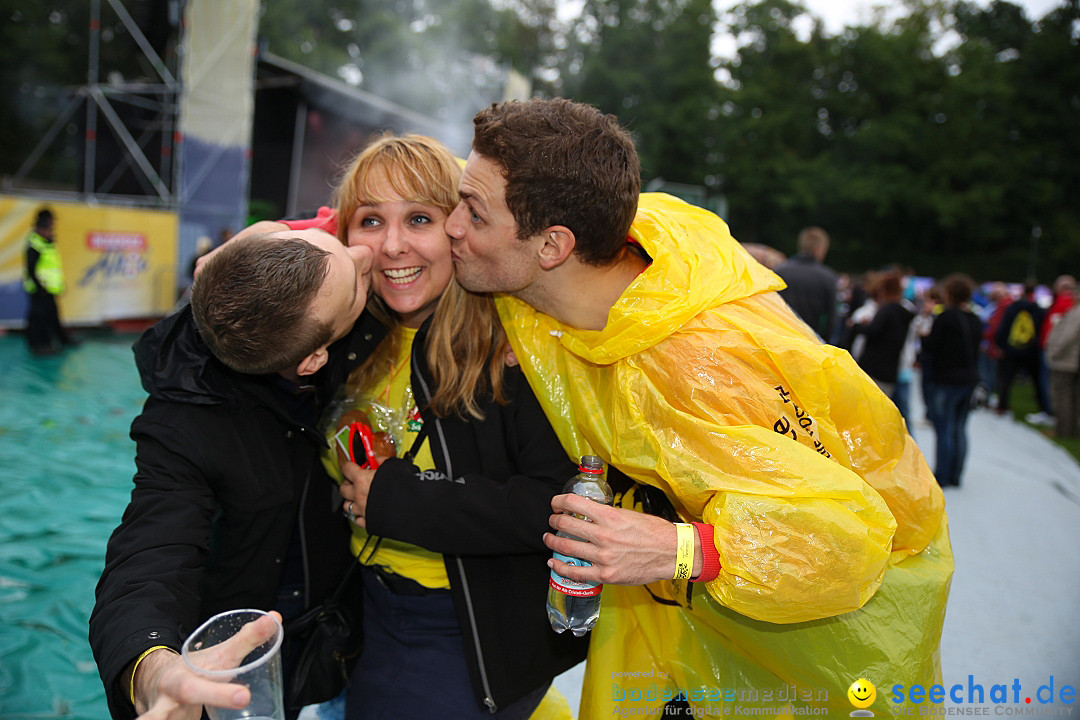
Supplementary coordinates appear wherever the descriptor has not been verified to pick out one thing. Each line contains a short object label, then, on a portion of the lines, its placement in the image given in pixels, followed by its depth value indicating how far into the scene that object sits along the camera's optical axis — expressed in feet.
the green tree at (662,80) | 102.89
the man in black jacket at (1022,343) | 31.68
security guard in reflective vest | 27.40
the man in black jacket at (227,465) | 4.42
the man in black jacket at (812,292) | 19.77
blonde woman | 5.38
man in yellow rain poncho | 4.43
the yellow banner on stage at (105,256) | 30.86
